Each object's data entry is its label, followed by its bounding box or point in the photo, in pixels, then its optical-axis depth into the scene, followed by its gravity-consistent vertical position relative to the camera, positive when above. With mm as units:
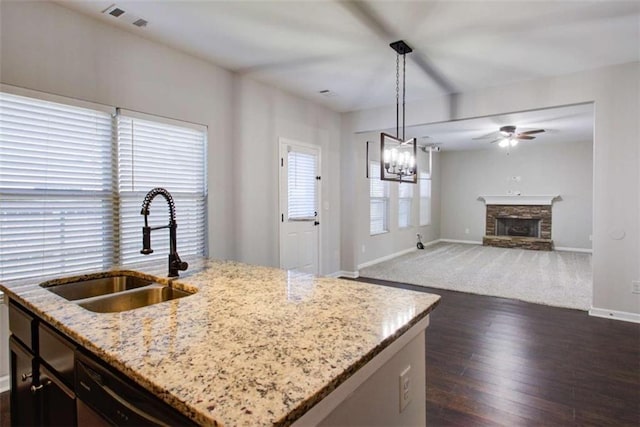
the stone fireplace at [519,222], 8680 -494
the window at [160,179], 3025 +238
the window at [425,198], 9180 +149
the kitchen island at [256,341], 739 -398
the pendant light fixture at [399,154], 3312 +496
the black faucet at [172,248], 1784 -229
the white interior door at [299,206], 4625 -30
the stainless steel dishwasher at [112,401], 808 -515
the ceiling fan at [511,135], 6388 +1289
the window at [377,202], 6912 +35
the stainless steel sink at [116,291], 1643 -453
